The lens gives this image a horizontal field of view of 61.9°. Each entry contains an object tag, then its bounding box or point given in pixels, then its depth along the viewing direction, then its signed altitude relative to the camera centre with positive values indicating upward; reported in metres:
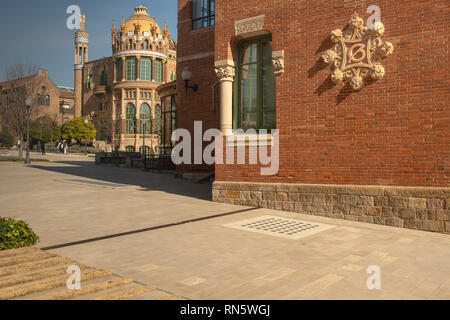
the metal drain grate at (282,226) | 6.69 -1.49
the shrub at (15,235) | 5.02 -1.16
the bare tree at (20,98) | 31.11 +4.51
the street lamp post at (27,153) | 24.38 -0.20
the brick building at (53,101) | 79.18 +10.73
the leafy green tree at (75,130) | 64.50 +3.42
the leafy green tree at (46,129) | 61.25 +3.54
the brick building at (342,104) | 7.27 +1.01
